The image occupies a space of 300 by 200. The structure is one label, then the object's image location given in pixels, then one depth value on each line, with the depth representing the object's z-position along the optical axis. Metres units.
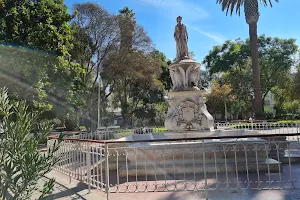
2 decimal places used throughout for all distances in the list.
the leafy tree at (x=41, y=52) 13.01
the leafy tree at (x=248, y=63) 27.25
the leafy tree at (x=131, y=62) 23.33
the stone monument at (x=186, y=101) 8.44
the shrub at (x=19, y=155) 2.06
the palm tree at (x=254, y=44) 19.50
